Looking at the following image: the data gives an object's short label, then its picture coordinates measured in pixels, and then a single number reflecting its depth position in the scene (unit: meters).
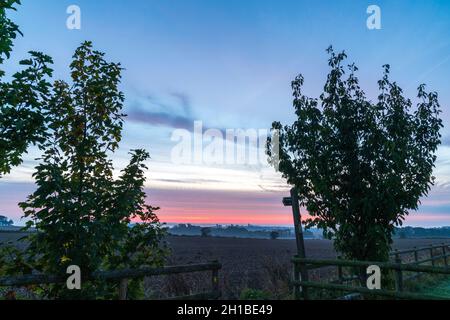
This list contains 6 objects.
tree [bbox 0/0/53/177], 5.62
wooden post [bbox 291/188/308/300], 9.90
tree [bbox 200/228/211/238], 120.31
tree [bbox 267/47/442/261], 9.18
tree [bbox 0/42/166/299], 5.73
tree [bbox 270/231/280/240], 122.86
